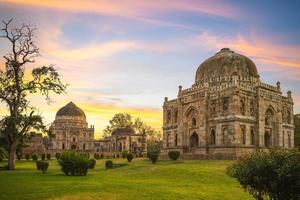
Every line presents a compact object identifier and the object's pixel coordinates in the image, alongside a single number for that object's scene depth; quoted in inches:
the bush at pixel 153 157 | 1496.1
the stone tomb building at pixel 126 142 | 2881.4
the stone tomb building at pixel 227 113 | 1542.8
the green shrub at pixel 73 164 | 1029.8
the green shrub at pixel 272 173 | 422.9
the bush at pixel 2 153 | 1771.0
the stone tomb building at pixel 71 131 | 3240.7
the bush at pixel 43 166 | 1157.7
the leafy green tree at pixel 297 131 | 2132.1
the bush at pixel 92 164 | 1340.6
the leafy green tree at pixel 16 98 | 1302.9
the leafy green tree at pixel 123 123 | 3580.2
